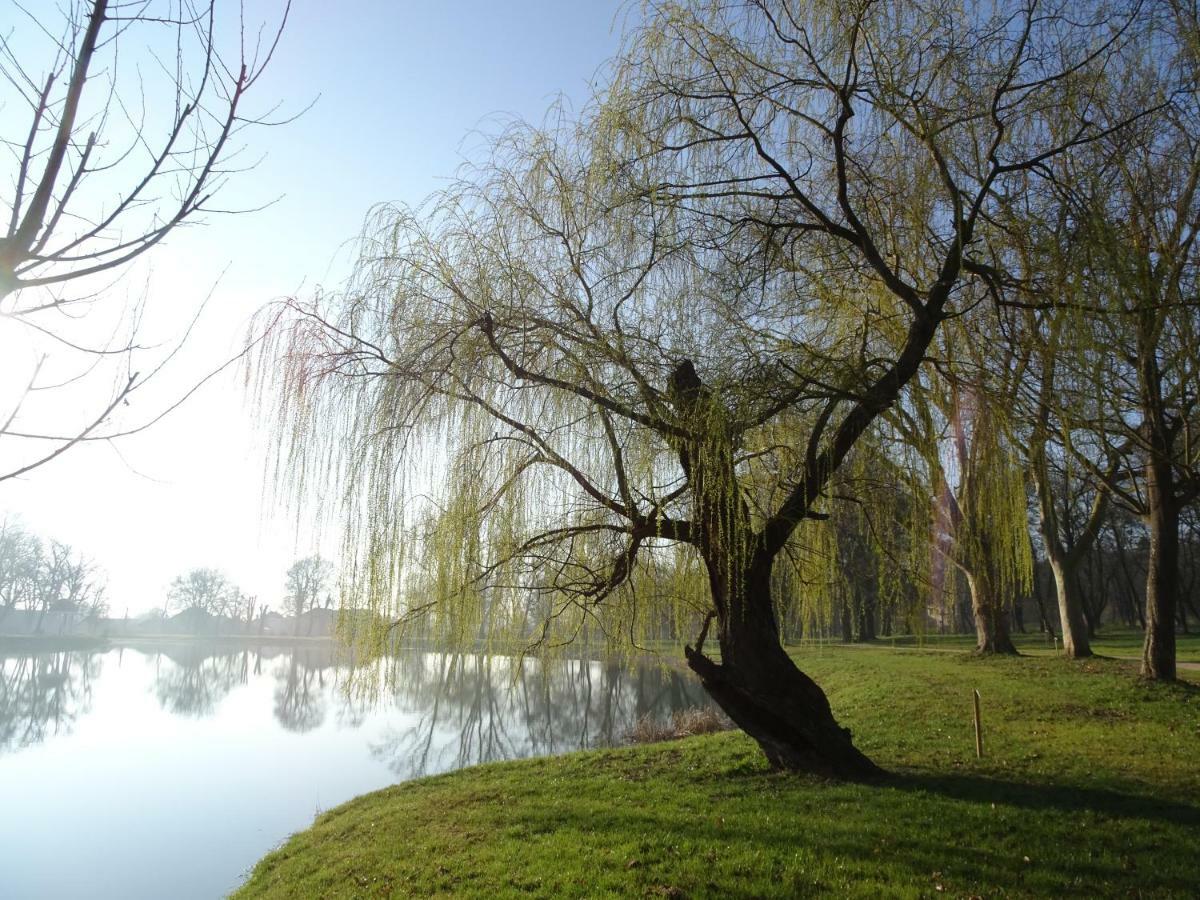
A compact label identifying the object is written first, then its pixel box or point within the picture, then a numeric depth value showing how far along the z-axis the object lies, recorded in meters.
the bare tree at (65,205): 1.88
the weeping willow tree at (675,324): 4.52
